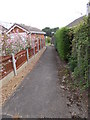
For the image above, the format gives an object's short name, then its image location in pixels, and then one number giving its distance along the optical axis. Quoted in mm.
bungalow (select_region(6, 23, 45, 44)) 15483
